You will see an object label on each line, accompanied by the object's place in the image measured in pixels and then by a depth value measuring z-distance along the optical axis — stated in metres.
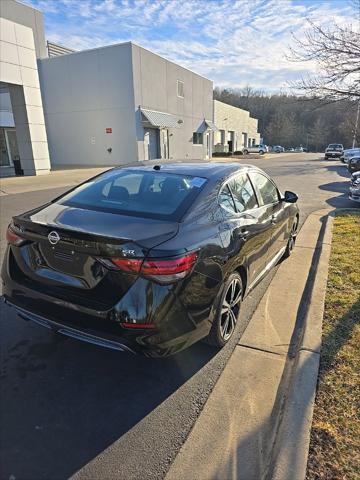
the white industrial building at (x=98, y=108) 22.41
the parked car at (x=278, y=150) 76.22
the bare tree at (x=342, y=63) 7.09
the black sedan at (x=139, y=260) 2.22
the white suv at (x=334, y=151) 38.94
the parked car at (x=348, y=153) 27.31
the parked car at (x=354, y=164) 18.47
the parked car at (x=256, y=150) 53.69
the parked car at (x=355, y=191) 9.79
